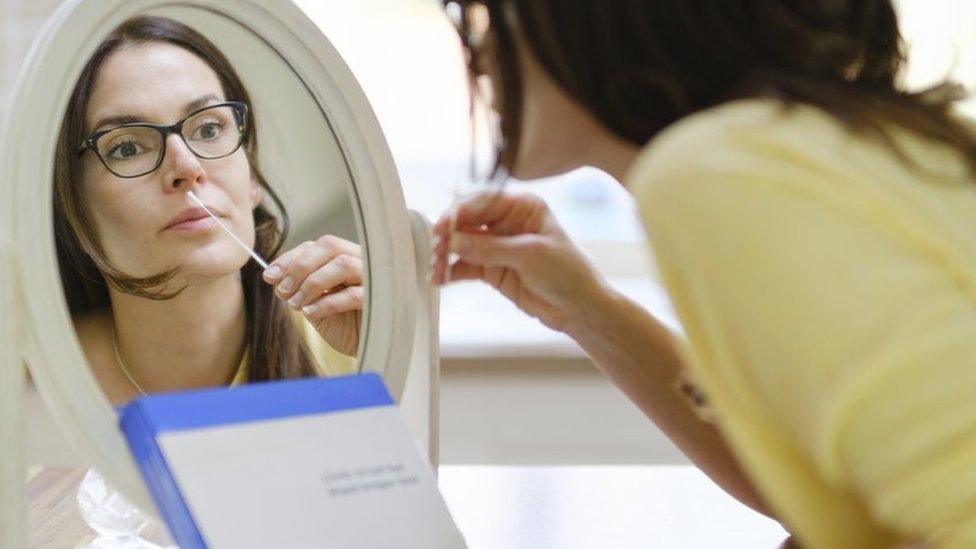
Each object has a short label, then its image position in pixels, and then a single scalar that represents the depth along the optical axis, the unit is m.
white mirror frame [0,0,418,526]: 1.45
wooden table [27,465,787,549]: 1.74
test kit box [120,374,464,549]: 1.44
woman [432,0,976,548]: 1.25
